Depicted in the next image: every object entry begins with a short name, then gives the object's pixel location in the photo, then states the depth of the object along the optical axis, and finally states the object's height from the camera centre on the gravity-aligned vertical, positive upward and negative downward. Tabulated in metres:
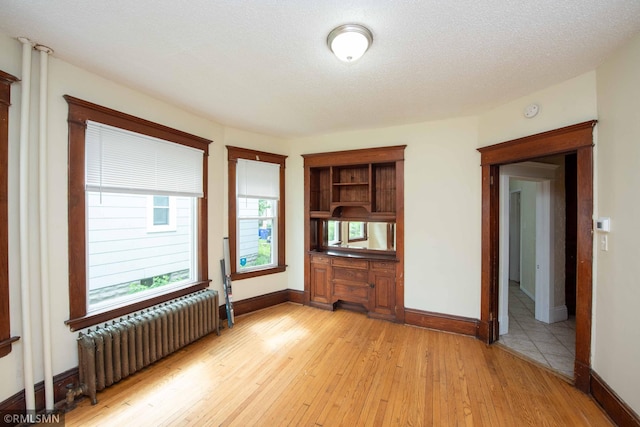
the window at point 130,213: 2.26 +0.00
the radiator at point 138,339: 2.16 -1.20
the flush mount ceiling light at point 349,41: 1.69 +1.14
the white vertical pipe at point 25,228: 1.91 -0.11
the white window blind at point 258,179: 3.84 +0.52
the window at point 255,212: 3.79 +0.01
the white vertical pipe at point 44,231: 2.00 -0.13
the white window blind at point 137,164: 2.35 +0.51
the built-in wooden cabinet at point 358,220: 3.70 -0.22
